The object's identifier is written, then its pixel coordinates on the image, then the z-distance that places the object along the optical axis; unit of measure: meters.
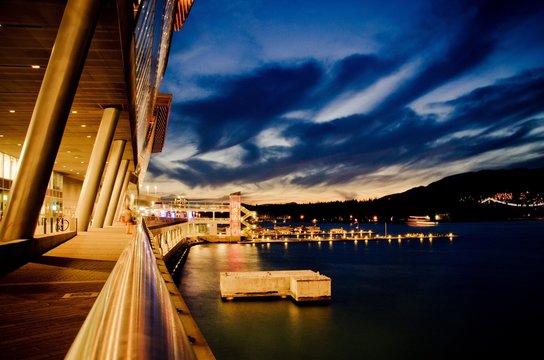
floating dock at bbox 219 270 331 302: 35.06
